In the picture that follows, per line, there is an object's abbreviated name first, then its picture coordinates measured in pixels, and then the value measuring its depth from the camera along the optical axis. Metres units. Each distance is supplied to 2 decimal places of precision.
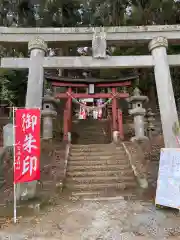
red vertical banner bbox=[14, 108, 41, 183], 3.74
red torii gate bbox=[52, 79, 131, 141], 8.64
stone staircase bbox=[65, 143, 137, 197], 4.81
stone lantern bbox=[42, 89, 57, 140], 7.90
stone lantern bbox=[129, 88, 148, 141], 7.96
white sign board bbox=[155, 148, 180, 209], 3.54
